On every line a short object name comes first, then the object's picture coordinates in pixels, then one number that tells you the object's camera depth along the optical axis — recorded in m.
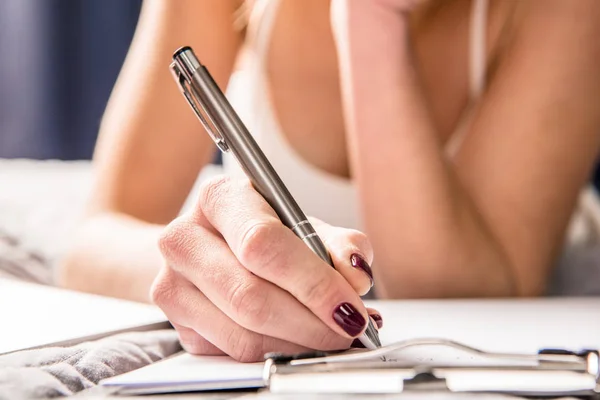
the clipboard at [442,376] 0.40
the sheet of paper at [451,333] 0.42
